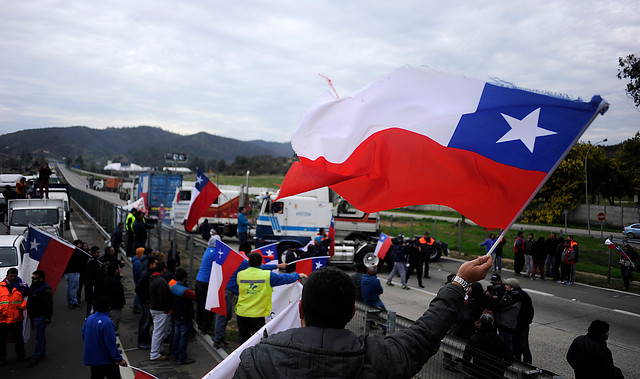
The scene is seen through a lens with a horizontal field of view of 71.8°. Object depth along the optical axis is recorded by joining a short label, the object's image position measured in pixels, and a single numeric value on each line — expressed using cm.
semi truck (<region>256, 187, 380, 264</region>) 2000
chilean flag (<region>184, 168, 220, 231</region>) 1148
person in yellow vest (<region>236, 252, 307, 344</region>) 658
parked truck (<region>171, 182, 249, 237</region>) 2669
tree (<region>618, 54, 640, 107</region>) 1992
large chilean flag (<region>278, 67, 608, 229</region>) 382
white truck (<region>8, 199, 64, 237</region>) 1945
